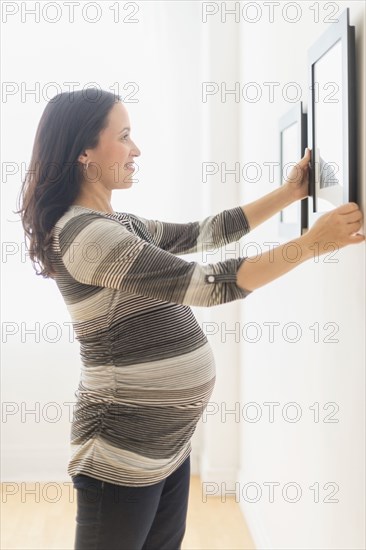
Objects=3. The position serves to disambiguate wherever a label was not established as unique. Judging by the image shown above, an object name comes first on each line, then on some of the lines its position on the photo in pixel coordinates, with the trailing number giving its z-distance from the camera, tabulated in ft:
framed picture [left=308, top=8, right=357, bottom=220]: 4.02
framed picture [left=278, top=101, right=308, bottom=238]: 5.44
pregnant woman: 3.97
